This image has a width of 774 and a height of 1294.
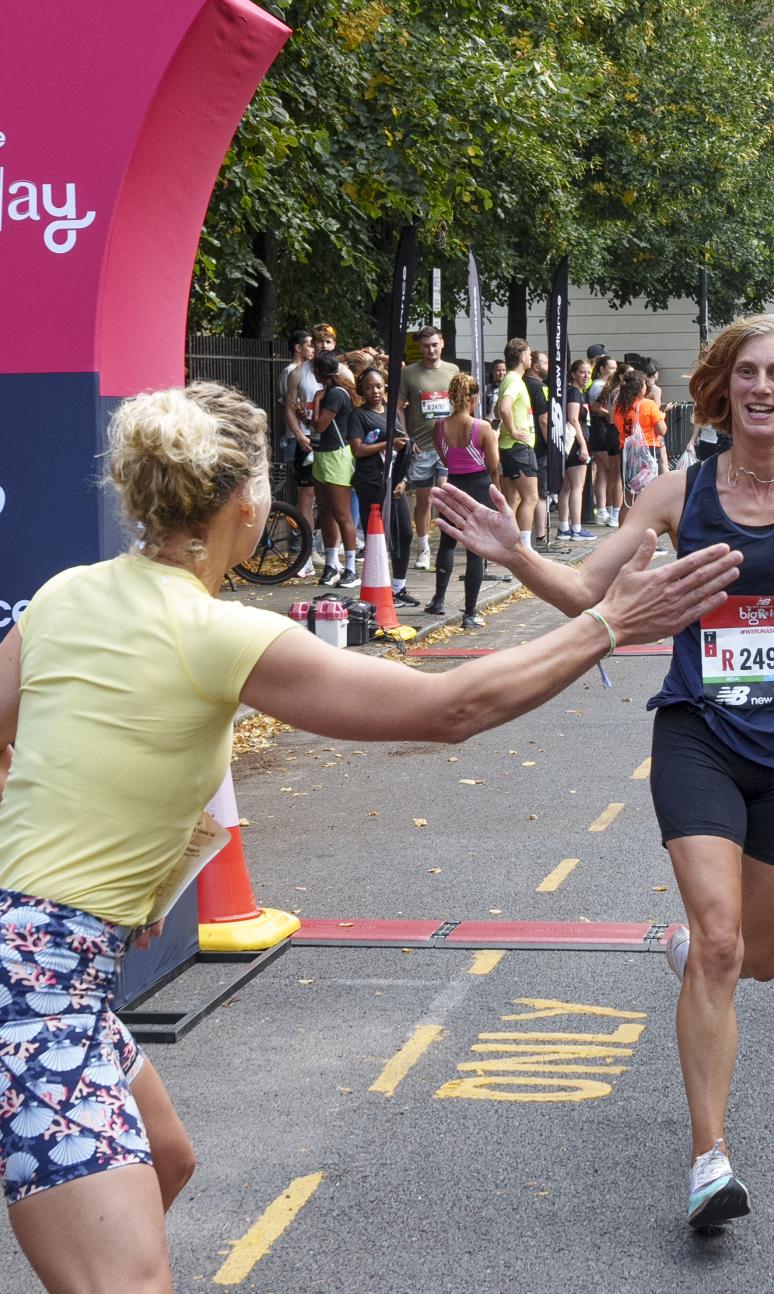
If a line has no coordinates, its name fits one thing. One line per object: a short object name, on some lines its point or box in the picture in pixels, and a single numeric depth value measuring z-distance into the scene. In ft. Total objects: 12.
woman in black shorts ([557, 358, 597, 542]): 71.10
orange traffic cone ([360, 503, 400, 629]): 45.57
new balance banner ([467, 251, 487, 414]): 62.34
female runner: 12.63
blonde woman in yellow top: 8.02
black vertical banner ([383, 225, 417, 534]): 48.73
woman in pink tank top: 45.29
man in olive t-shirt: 53.26
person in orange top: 65.26
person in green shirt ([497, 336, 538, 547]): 57.82
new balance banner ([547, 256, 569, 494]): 68.85
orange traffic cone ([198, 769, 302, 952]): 20.03
